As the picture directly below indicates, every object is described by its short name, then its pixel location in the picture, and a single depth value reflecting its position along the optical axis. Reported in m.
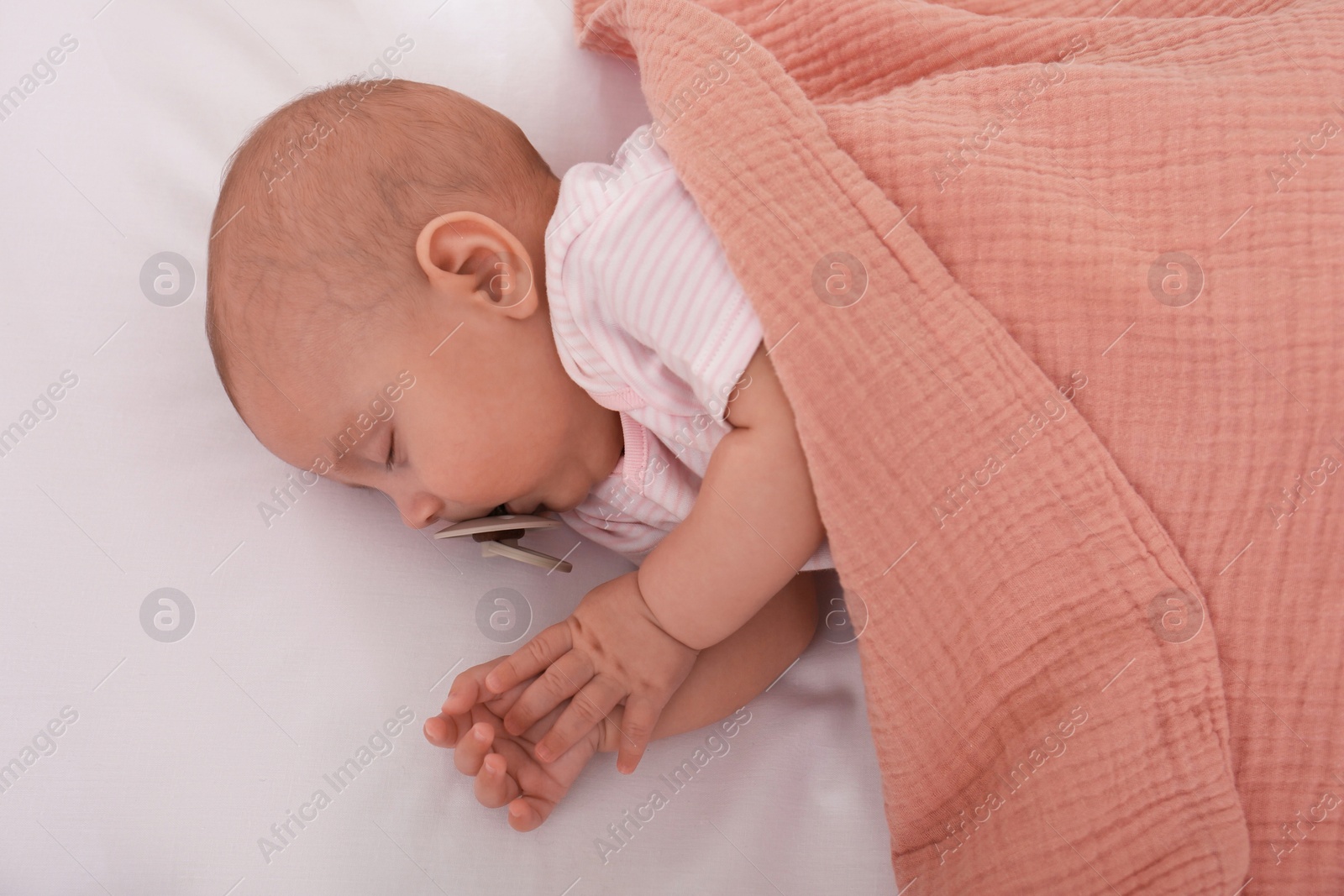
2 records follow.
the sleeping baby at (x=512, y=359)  0.67
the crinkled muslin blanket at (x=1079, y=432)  0.65
